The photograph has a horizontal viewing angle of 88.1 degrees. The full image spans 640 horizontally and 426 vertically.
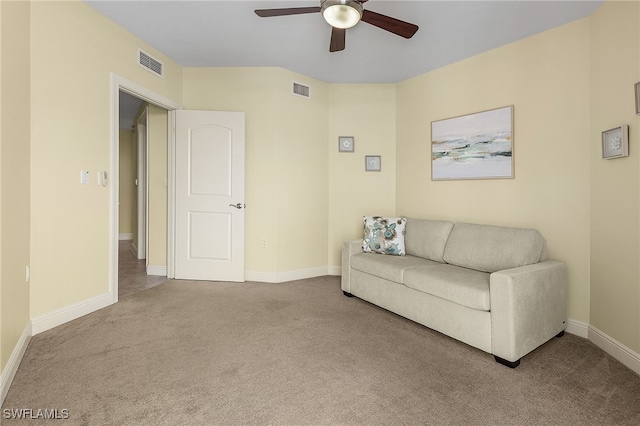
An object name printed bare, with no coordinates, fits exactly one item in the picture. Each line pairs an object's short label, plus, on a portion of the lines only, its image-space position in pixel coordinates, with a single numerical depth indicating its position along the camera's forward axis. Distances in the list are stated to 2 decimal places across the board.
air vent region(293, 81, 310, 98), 4.13
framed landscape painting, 3.13
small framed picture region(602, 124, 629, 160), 2.17
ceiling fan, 2.03
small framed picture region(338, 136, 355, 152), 4.41
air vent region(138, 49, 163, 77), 3.36
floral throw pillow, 3.39
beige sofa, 2.10
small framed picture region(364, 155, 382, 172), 4.36
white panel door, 3.96
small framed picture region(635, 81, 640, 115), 2.07
